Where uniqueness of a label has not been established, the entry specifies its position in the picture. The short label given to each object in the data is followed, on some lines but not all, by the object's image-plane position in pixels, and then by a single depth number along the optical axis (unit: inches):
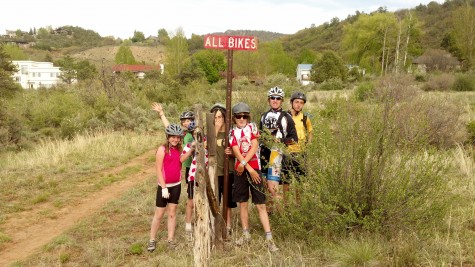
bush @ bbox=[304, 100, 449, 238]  176.7
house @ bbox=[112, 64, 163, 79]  2416.8
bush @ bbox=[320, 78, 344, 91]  1396.3
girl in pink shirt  198.7
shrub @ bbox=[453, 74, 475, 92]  1098.7
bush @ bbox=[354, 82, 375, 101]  751.0
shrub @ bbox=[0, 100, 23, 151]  619.5
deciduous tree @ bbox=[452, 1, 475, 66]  1900.8
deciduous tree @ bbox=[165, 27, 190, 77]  2079.7
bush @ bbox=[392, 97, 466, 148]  380.1
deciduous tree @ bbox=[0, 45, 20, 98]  821.1
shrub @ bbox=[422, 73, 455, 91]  1098.5
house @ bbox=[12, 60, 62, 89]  2989.7
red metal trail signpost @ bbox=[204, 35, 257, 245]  182.5
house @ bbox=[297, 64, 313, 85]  2257.1
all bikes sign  182.2
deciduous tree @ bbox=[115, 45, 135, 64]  2819.9
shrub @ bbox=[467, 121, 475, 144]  413.1
